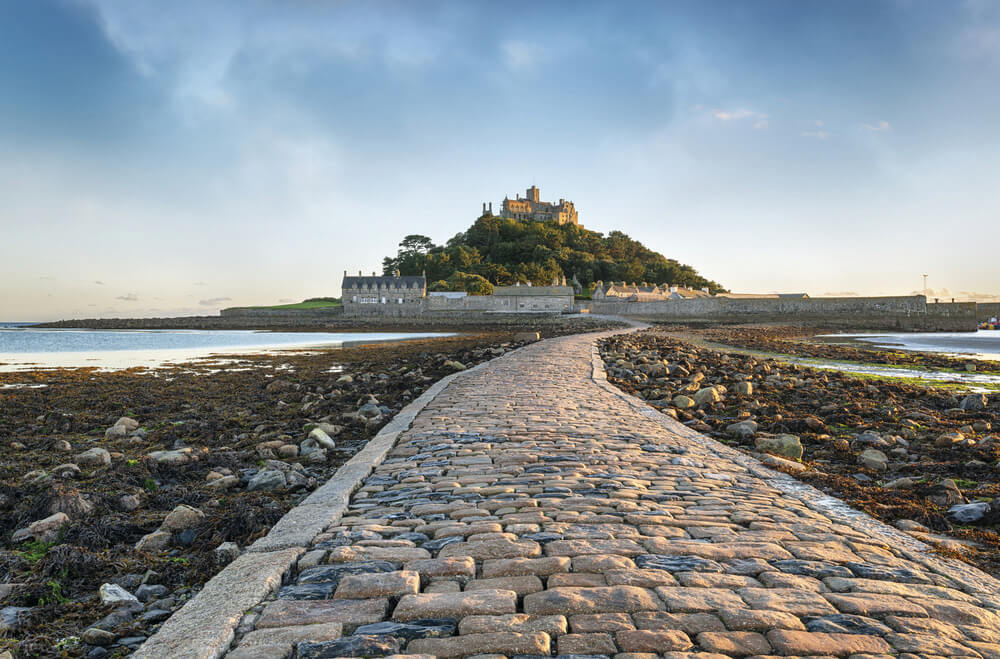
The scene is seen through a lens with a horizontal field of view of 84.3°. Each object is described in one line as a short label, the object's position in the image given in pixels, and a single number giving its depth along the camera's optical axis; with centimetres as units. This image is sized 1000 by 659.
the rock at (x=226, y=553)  364
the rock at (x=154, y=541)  392
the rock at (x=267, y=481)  525
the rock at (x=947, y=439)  654
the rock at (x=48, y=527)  413
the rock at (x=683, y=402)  901
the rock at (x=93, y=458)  623
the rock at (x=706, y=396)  930
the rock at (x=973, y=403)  937
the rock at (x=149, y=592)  322
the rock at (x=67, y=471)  574
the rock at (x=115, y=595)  311
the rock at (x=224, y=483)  539
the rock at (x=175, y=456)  625
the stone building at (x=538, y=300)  7819
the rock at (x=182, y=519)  421
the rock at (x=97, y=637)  272
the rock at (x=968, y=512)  428
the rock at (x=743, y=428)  702
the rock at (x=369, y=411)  880
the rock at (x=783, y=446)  618
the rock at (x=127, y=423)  836
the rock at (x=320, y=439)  684
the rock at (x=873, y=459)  583
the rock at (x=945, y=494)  462
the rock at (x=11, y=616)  286
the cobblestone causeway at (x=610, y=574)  222
